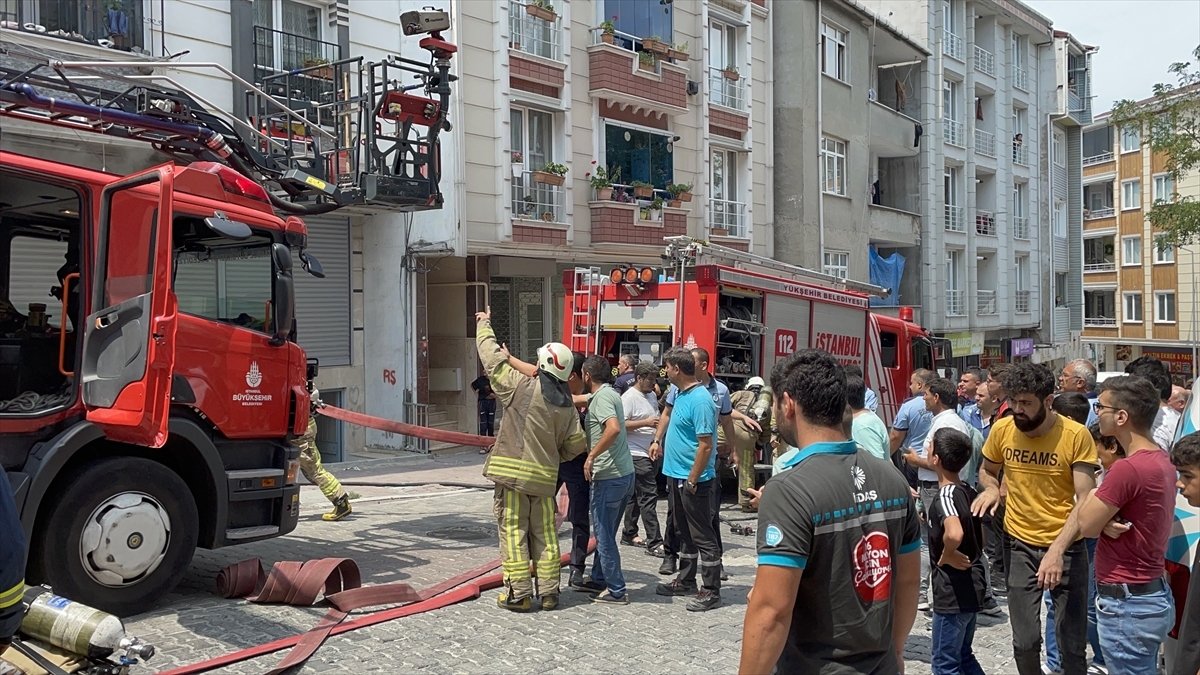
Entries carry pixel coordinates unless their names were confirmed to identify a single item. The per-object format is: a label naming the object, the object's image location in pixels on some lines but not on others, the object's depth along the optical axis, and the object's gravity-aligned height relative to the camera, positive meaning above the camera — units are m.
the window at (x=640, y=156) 20.05 +3.71
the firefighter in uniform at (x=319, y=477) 9.78 -1.44
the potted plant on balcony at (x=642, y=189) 19.98 +2.92
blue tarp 28.67 +1.70
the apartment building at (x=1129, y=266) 42.47 +2.76
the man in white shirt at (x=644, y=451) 8.82 -1.07
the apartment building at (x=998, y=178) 30.41 +5.30
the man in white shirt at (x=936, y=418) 6.98 -0.65
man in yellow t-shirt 4.86 -0.92
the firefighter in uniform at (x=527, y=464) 6.75 -0.90
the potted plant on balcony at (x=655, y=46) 20.27 +5.95
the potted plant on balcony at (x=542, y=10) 18.03 +5.98
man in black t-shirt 2.89 -0.68
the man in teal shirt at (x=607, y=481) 7.06 -1.10
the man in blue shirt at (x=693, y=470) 6.93 -0.99
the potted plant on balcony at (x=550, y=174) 18.00 +2.94
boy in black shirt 4.85 -1.23
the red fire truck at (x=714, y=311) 11.52 +0.26
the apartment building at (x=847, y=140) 24.78 +5.27
